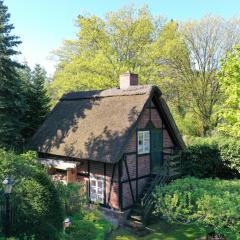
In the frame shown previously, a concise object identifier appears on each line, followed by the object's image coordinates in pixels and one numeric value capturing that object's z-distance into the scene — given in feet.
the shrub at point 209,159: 71.41
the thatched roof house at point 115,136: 53.06
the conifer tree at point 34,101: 75.25
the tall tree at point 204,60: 92.89
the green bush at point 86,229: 41.86
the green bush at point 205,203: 37.27
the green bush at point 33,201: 34.01
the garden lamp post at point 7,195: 32.19
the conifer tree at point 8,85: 62.28
